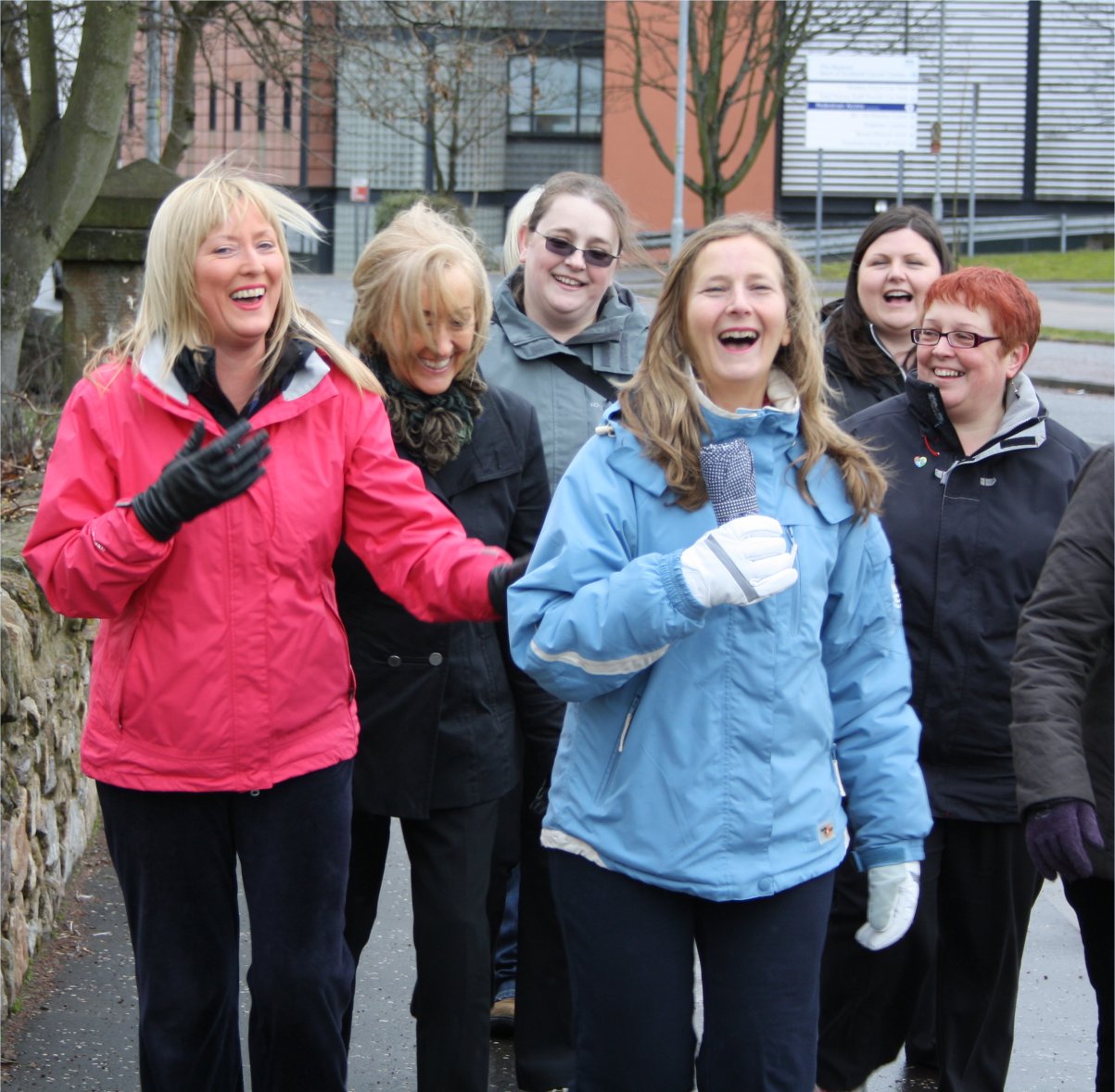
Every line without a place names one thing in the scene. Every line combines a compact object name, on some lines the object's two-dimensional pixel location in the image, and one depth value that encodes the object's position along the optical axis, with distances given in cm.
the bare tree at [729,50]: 2998
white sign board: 3172
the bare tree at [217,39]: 1173
